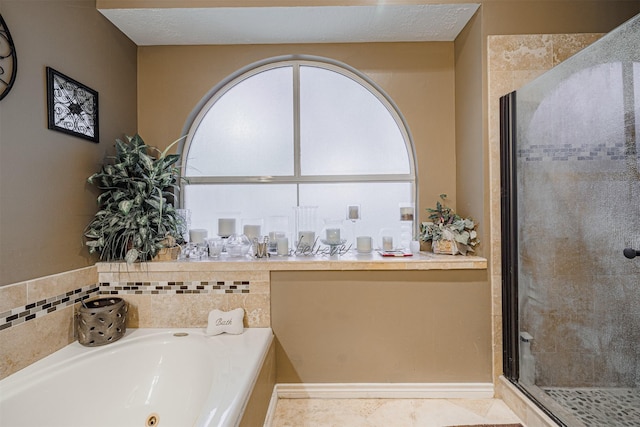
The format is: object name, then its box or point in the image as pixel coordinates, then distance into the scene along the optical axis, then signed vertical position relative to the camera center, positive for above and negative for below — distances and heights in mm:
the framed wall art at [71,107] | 1497 +605
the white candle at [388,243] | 2084 -200
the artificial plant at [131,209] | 1736 +51
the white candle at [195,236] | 2078 -135
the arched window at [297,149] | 2312 +518
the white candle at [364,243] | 2070 -197
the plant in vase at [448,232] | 1912 -120
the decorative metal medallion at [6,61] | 1273 +688
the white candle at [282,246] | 2031 -207
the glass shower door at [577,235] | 1345 -118
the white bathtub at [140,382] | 1202 -750
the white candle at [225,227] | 2078 -74
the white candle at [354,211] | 2189 +27
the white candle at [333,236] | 2047 -145
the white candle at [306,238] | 2049 -156
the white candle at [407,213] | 2182 +8
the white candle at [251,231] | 2092 -105
